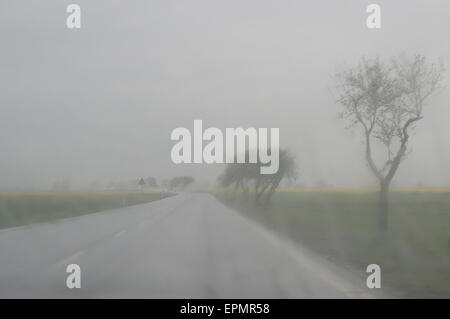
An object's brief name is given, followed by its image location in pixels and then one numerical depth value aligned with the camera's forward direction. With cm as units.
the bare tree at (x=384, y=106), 1769
